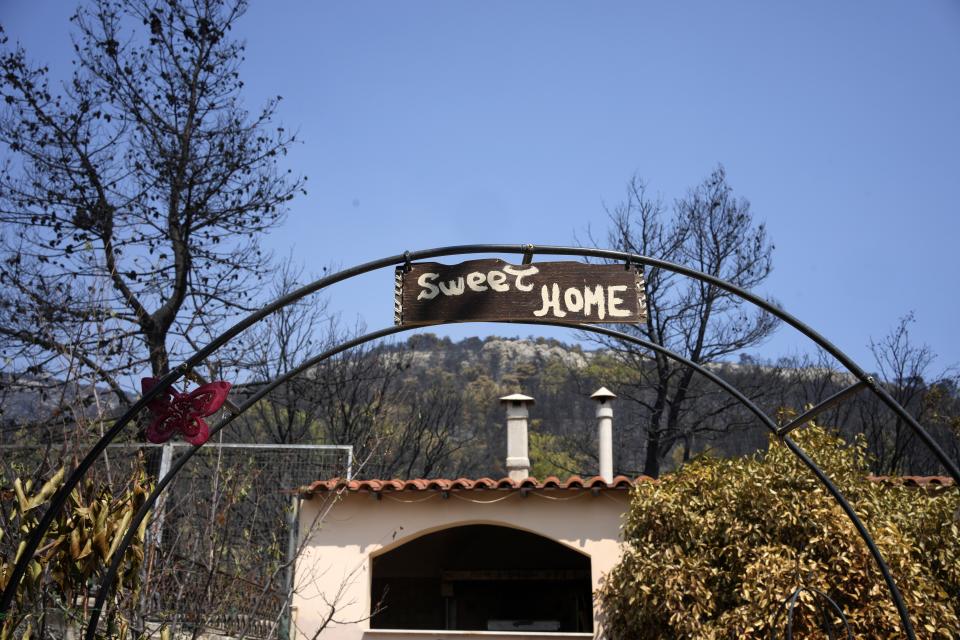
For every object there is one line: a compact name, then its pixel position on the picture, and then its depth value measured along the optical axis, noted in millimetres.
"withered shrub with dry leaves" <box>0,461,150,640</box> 5383
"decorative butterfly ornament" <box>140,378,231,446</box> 5375
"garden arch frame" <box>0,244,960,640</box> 5070
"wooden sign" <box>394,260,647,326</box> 5281
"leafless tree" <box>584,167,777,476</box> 19375
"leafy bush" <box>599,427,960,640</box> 8633
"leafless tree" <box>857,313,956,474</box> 20484
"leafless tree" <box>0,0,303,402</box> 15383
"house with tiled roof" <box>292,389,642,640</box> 11125
